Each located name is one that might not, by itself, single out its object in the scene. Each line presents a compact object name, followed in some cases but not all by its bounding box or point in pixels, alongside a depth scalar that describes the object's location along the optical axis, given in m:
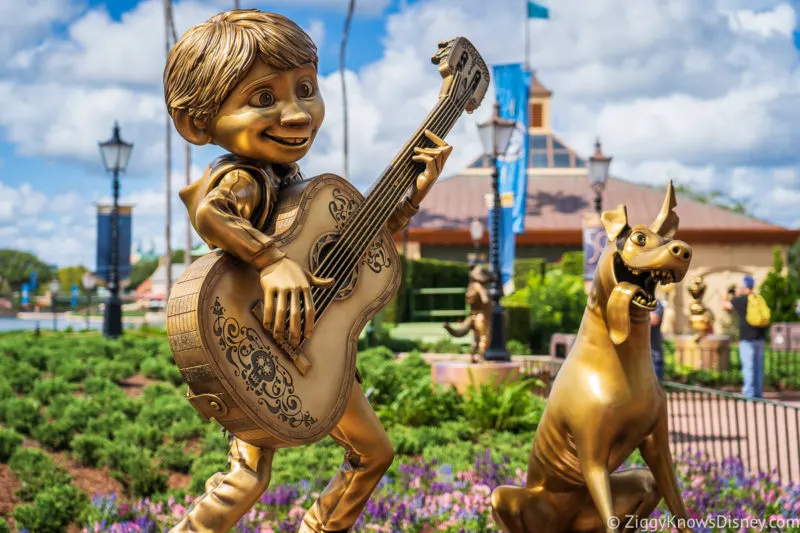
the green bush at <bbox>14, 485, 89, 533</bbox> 4.95
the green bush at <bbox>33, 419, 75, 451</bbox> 6.91
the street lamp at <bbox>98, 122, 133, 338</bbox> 14.61
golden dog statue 2.79
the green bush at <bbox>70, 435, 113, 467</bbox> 6.55
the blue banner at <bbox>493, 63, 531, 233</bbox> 18.38
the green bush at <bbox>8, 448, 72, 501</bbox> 5.62
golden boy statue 2.70
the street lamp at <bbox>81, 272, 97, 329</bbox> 32.07
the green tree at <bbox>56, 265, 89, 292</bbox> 82.21
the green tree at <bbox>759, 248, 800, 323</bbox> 22.88
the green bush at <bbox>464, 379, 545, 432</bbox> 7.71
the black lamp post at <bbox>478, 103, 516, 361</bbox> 12.69
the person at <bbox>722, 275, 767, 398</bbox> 11.08
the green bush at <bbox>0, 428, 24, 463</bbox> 6.30
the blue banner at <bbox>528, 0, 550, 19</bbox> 27.42
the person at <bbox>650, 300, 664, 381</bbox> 9.32
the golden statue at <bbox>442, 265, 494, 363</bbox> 10.39
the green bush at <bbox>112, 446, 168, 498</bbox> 5.96
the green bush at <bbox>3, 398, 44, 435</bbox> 7.18
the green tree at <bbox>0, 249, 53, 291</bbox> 80.21
